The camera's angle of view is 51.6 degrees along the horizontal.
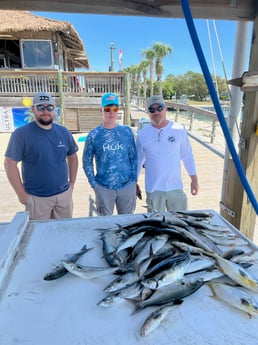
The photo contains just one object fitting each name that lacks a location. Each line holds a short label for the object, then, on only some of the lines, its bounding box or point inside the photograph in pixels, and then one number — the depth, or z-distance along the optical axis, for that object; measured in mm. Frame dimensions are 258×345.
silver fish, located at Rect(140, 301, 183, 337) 847
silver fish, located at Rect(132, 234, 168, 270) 1155
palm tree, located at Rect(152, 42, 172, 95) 45781
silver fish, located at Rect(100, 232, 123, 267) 1209
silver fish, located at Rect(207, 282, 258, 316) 926
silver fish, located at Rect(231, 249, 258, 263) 1229
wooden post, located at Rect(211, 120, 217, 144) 7822
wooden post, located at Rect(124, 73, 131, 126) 10512
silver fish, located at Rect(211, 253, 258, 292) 1039
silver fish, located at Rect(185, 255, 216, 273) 1084
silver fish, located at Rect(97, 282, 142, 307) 955
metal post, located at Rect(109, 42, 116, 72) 30900
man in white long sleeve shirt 2596
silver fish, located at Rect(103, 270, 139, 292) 1016
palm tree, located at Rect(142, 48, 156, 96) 46875
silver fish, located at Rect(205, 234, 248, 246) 1398
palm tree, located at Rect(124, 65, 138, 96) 69175
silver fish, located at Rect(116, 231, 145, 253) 1295
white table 835
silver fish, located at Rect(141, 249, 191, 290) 984
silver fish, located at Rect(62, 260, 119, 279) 1126
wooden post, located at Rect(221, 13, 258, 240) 1987
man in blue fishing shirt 2588
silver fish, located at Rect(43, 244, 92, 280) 1121
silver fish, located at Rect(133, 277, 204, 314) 957
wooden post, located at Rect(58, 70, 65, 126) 10762
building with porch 10913
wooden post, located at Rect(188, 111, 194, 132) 9627
